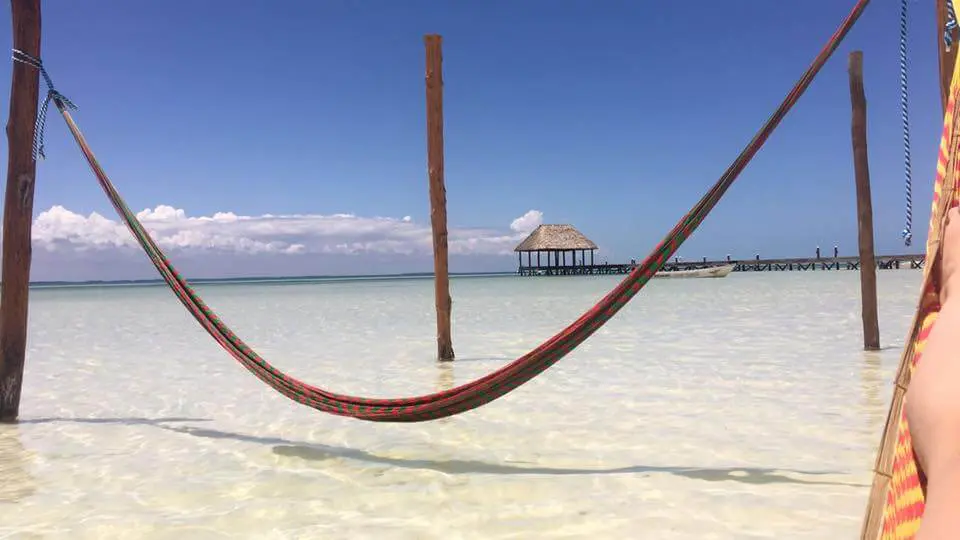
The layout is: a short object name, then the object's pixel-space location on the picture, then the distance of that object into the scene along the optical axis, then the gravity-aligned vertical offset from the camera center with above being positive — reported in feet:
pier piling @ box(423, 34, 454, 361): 22.57 +3.30
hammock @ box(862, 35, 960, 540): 3.85 -1.02
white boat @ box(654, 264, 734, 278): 113.60 -1.25
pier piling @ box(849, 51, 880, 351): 21.93 +2.61
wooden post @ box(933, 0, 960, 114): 8.39 +2.51
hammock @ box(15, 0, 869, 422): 9.71 -1.11
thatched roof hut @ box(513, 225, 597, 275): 141.46 +5.55
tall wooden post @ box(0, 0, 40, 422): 14.19 +1.95
